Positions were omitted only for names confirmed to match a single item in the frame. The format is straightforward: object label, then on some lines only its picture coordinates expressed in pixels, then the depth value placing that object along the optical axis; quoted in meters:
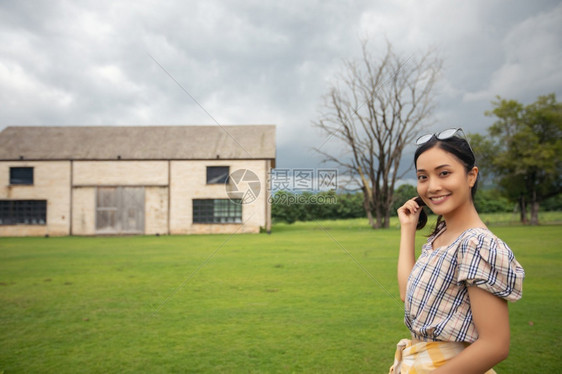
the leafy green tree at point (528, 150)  32.91
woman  1.39
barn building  28.55
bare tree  31.05
